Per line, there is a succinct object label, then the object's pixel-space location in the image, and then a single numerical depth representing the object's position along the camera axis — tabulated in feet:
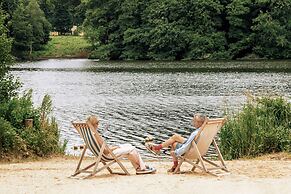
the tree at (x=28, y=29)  321.46
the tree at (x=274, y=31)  268.82
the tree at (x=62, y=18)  399.24
